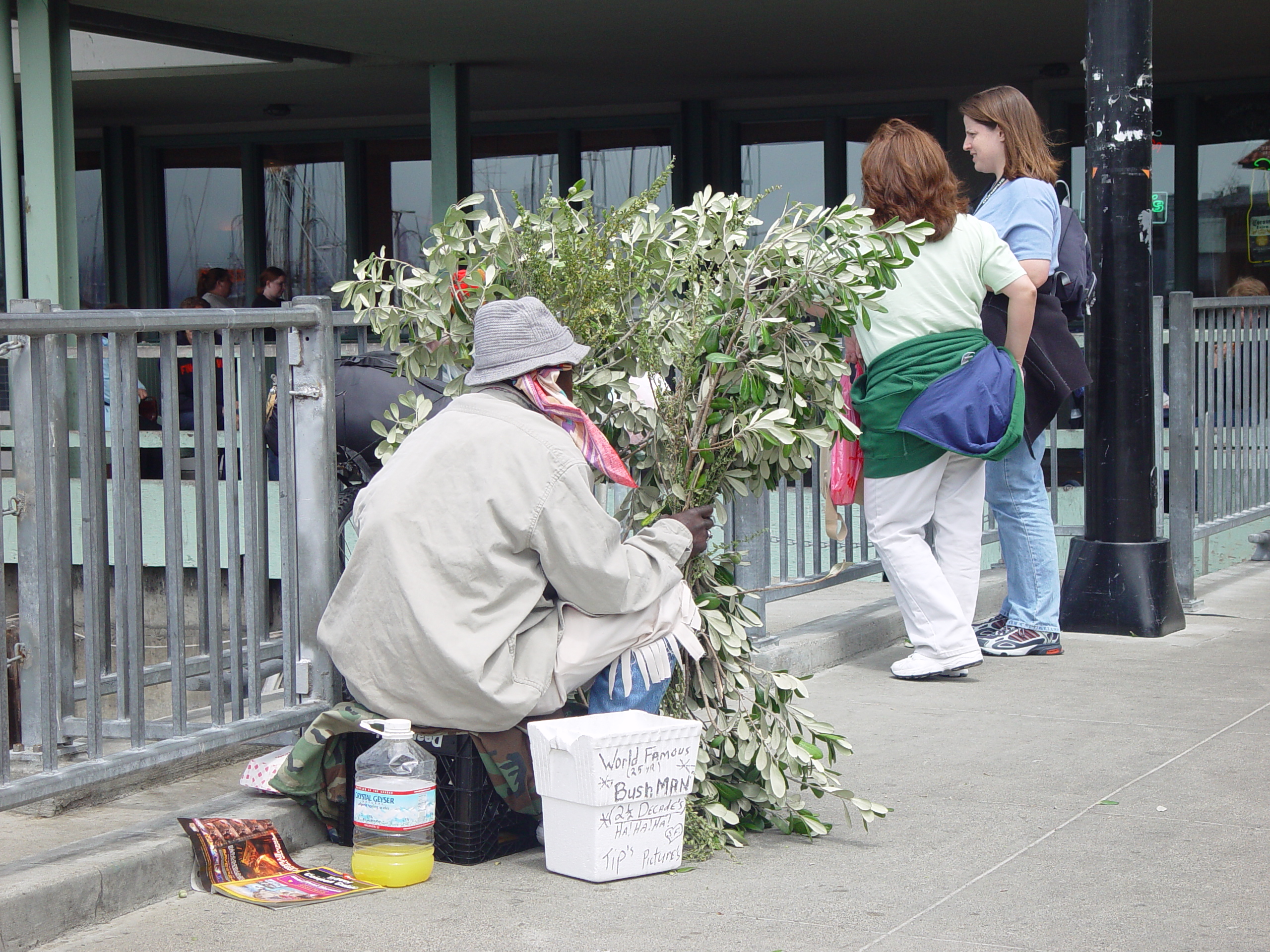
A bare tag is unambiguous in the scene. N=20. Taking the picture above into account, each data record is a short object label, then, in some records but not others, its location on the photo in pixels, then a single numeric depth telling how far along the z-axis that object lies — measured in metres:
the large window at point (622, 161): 15.19
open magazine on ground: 3.34
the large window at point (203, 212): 16.83
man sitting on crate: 3.30
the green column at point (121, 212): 16.72
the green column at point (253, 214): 16.53
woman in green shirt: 5.02
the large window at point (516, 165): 15.64
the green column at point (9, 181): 9.80
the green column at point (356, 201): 16.20
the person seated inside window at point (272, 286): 14.98
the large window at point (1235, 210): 13.48
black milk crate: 3.46
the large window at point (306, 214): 16.45
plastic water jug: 3.31
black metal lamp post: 6.13
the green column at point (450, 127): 12.64
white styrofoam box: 3.23
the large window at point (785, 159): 14.85
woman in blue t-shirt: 5.51
